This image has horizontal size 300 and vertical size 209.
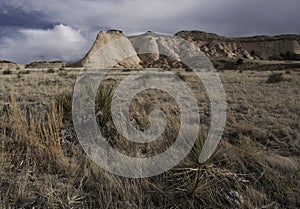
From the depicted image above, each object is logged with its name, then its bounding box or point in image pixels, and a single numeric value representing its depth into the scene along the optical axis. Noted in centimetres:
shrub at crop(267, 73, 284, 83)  1645
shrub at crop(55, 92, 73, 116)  567
